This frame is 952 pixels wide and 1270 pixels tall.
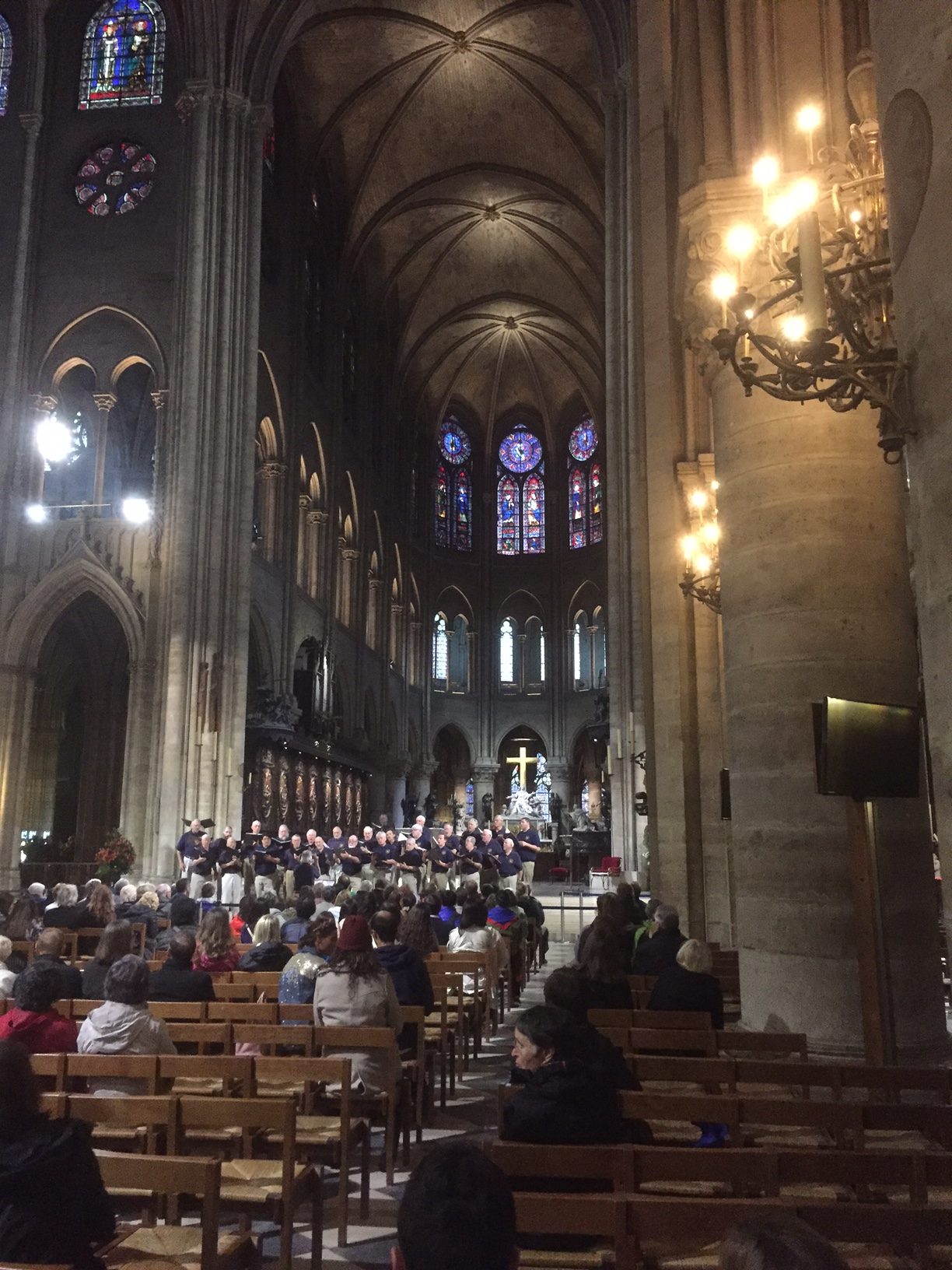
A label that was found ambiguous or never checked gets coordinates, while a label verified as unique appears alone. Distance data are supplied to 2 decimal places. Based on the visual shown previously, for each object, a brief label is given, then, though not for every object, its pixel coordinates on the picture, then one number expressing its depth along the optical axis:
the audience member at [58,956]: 5.80
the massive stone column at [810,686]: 5.68
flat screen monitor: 4.74
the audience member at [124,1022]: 4.16
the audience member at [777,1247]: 1.39
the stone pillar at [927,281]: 3.24
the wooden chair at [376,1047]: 4.56
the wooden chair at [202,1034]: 4.64
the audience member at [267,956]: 6.71
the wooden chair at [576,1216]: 2.27
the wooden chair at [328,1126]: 3.92
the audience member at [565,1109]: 2.99
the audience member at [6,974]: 5.74
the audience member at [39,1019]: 4.22
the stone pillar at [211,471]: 19.72
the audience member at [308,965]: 5.64
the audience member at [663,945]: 6.53
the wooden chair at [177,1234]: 2.60
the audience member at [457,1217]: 1.62
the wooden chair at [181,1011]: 5.14
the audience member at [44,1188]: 2.38
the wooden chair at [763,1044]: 4.65
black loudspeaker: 8.66
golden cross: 38.48
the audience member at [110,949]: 5.55
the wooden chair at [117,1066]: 3.81
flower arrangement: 17.72
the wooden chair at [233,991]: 5.98
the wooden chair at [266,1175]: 3.18
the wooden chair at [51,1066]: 3.81
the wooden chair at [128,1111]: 3.21
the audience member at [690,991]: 5.15
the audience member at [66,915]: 9.48
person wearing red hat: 4.91
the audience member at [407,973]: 5.76
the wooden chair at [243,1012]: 5.10
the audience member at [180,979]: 5.39
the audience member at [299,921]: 7.72
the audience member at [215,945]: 6.52
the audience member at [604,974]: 5.31
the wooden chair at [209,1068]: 3.81
